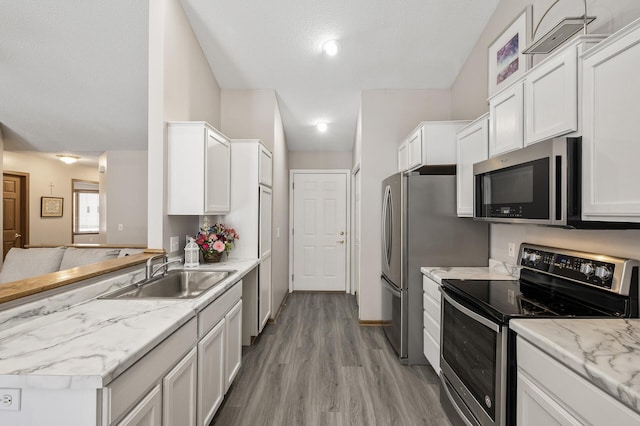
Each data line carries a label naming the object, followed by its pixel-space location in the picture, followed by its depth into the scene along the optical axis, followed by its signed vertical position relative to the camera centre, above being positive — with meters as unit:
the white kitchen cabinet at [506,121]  1.71 +0.56
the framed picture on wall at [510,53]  2.23 +1.29
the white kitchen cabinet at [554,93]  1.31 +0.58
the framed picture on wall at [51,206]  5.59 +0.13
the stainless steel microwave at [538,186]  1.32 +0.15
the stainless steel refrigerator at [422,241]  2.60 -0.23
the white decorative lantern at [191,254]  2.49 -0.34
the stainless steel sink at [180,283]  1.94 -0.49
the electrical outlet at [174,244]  2.47 -0.25
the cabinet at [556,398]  0.87 -0.60
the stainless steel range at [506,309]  1.33 -0.45
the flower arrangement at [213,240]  2.67 -0.24
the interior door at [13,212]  5.04 +0.01
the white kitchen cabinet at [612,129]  1.08 +0.33
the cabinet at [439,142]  2.71 +0.65
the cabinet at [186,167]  2.37 +0.36
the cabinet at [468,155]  2.13 +0.45
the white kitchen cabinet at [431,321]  2.26 -0.84
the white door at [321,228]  5.05 -0.24
